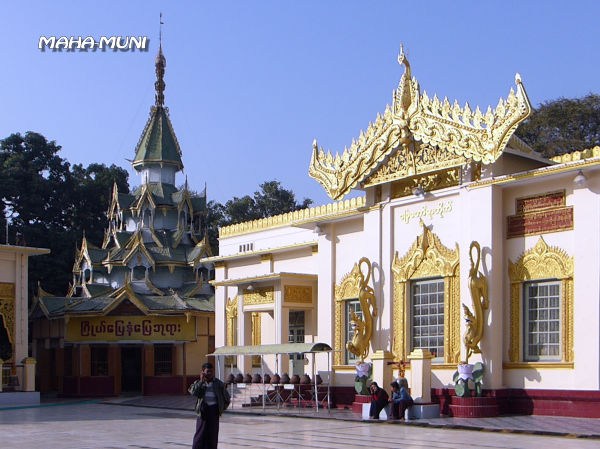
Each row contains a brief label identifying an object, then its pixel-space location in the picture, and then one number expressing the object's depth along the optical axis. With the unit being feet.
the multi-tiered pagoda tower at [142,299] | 97.04
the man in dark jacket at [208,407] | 32.14
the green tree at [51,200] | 123.85
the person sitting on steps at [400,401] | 53.06
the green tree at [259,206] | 162.40
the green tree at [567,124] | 121.90
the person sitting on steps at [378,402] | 53.93
